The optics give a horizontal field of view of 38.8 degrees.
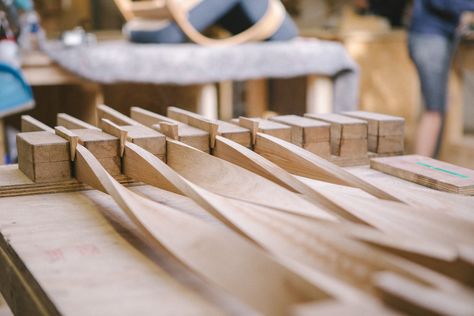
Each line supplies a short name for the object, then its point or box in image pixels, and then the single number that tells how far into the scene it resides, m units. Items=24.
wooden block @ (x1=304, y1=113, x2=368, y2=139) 1.37
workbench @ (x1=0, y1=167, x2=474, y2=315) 0.65
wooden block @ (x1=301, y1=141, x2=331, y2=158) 1.35
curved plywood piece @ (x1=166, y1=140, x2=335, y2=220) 0.94
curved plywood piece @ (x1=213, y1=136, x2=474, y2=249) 0.72
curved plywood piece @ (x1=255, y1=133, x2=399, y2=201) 0.97
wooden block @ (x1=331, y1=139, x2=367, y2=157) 1.36
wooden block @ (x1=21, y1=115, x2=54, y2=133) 1.36
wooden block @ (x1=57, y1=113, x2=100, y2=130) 1.37
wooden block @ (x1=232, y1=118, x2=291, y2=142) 1.31
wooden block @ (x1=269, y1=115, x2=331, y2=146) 1.34
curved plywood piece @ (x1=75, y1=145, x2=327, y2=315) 0.57
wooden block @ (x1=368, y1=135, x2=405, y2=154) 1.39
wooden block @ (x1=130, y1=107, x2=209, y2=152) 1.23
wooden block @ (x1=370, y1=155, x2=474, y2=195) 1.10
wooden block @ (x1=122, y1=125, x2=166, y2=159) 1.19
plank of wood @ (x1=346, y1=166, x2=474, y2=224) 0.91
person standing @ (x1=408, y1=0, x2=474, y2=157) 3.41
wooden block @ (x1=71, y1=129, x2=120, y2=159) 1.17
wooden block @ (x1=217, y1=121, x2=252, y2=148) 1.26
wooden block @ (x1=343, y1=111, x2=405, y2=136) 1.38
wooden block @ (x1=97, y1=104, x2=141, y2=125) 1.42
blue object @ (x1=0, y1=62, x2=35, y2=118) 2.40
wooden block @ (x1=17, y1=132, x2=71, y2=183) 1.13
